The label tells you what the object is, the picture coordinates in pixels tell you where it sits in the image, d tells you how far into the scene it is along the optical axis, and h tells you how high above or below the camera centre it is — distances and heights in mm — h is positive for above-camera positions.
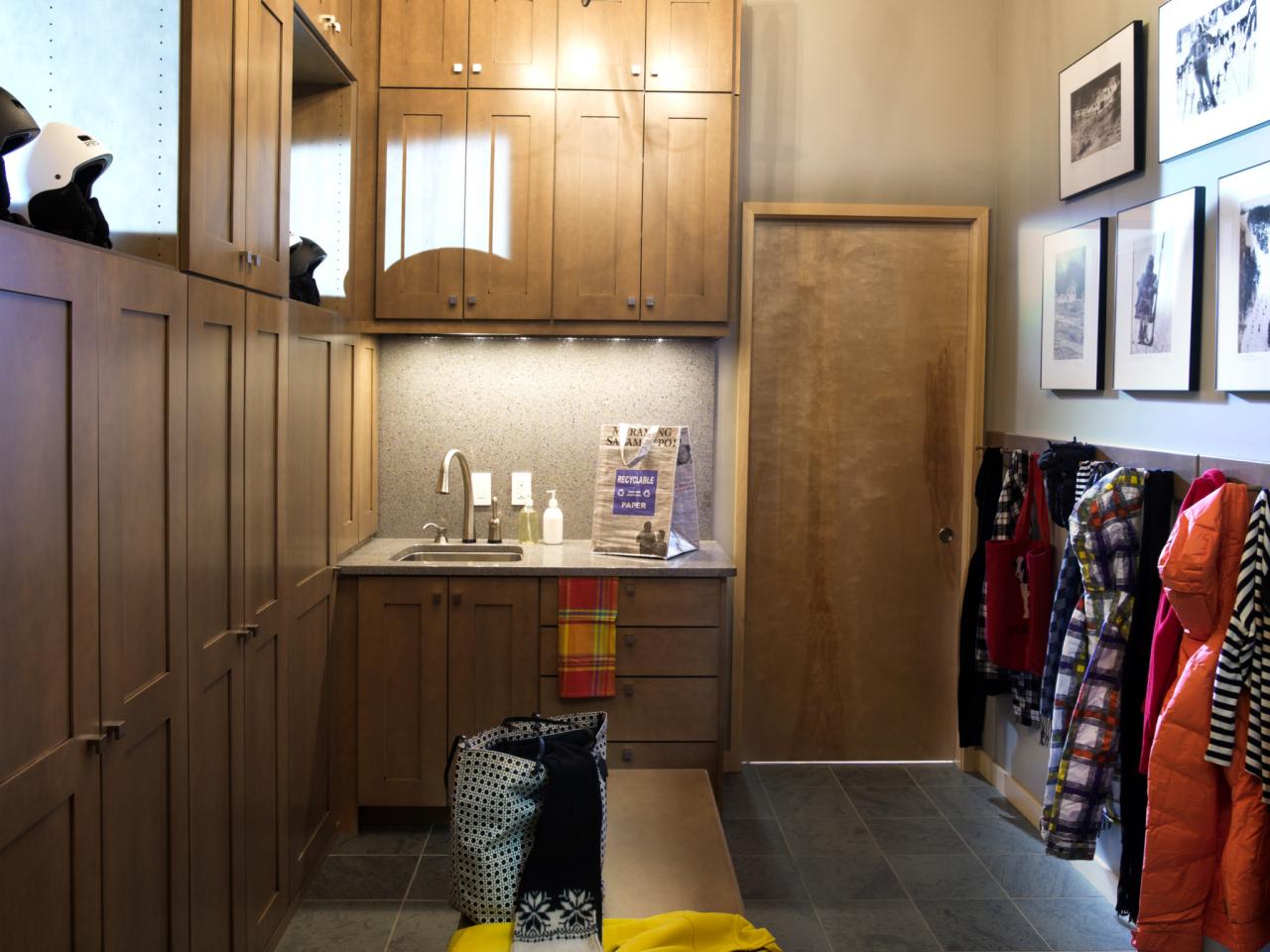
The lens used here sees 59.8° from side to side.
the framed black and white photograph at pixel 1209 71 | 2607 +970
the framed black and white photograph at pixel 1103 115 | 3160 +1036
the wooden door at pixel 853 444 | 4332 +32
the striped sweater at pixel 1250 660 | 2357 -438
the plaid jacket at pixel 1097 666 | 2932 -563
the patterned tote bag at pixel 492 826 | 2033 -700
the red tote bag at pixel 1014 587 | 3775 -453
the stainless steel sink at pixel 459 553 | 3947 -387
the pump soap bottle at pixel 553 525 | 4160 -287
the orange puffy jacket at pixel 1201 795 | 2422 -767
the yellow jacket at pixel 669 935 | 1917 -864
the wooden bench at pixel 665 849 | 2156 -861
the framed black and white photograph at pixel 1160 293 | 2846 +450
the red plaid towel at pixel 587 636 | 3688 -625
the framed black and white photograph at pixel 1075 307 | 3367 +474
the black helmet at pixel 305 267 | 3279 +535
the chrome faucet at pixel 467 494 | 4074 -175
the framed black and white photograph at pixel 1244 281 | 2561 +426
